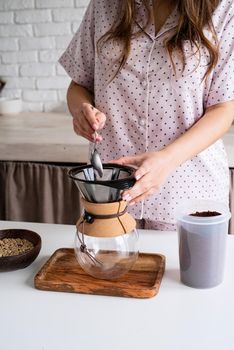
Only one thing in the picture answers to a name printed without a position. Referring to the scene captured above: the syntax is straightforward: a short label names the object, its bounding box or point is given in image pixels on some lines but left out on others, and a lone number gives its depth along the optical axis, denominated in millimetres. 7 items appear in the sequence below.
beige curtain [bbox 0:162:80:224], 2016
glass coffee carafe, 835
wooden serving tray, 855
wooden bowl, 932
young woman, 1130
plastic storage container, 862
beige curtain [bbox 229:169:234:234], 1860
